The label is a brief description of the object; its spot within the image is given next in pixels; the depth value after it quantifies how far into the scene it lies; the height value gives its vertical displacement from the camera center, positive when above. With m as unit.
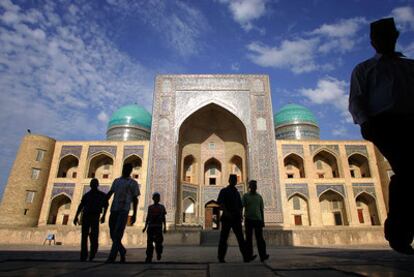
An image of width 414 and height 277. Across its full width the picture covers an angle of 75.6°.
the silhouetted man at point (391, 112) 1.66 +0.71
